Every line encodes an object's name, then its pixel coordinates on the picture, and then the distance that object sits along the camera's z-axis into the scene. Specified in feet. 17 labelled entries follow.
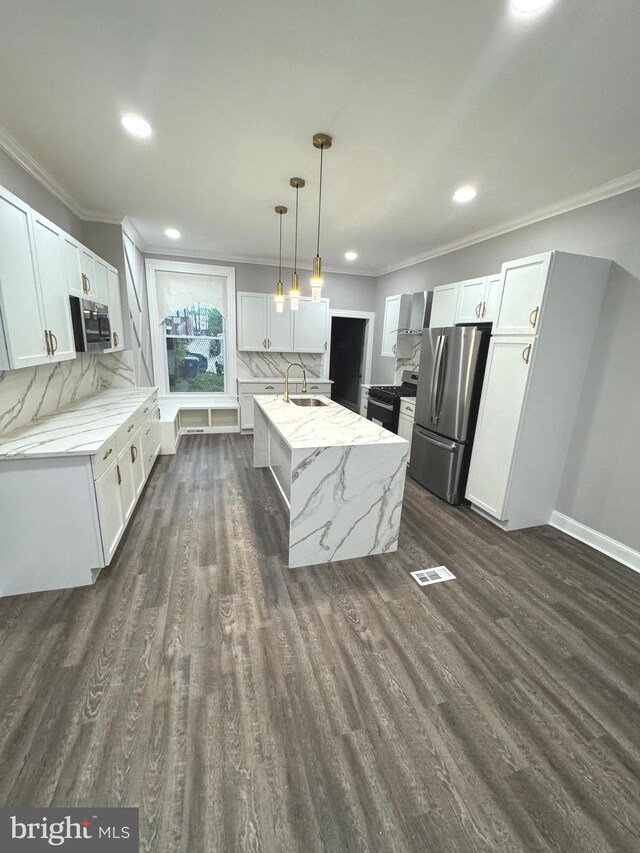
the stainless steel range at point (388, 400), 15.06
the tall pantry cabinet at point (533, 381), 8.63
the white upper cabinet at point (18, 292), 6.23
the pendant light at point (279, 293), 11.00
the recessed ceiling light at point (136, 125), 6.81
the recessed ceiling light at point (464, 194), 9.14
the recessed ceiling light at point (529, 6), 4.12
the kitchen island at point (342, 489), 7.60
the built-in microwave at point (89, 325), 9.12
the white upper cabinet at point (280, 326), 17.65
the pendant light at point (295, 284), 9.07
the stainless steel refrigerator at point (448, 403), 10.68
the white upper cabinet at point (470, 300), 11.25
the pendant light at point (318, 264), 7.09
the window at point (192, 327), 17.08
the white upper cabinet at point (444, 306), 12.60
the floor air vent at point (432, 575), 7.85
